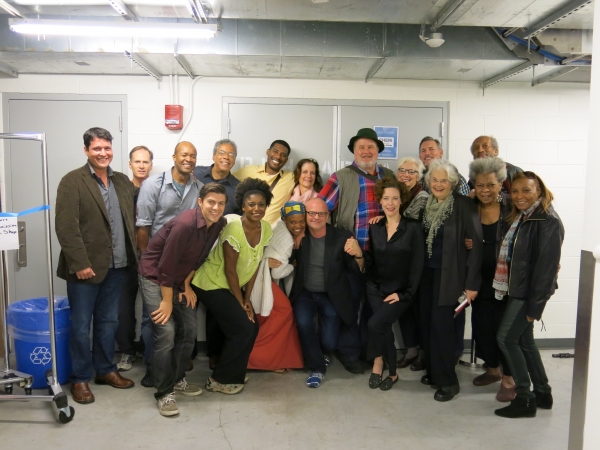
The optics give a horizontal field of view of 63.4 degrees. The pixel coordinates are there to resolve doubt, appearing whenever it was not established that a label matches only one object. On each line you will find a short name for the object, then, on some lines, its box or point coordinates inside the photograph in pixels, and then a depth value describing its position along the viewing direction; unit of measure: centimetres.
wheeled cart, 294
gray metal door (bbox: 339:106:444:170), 448
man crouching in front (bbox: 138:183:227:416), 297
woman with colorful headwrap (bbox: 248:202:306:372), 366
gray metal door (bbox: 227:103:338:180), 443
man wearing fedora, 379
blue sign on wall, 450
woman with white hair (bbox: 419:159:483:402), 333
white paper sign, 290
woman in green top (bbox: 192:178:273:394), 328
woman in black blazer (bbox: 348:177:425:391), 345
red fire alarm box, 434
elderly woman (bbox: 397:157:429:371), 366
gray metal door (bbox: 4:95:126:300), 434
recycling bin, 339
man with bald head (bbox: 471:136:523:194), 396
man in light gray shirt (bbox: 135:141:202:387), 357
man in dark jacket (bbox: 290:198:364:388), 366
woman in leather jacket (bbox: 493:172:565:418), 300
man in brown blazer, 309
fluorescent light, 306
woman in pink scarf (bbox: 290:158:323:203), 395
